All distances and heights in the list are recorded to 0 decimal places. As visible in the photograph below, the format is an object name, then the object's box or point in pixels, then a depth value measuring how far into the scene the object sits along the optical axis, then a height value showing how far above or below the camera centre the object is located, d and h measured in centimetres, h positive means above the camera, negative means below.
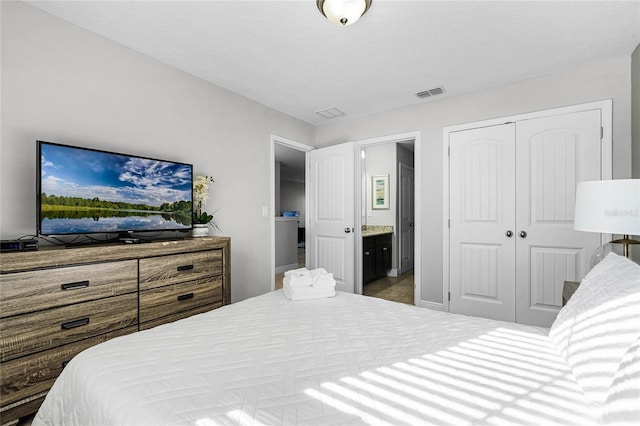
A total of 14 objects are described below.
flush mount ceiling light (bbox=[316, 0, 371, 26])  182 +126
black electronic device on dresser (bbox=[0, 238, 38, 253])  160 -18
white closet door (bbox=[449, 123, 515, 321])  315 -12
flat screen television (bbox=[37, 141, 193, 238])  188 +15
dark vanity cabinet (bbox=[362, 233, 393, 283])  491 -79
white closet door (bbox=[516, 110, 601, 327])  279 +5
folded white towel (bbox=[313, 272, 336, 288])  202 -48
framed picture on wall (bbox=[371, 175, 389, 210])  592 +40
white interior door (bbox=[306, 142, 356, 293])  404 +0
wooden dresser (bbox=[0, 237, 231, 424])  157 -56
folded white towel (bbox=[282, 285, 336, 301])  194 -54
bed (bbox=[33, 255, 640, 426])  81 -55
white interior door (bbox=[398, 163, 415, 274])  604 -13
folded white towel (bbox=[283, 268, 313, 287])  198 -45
